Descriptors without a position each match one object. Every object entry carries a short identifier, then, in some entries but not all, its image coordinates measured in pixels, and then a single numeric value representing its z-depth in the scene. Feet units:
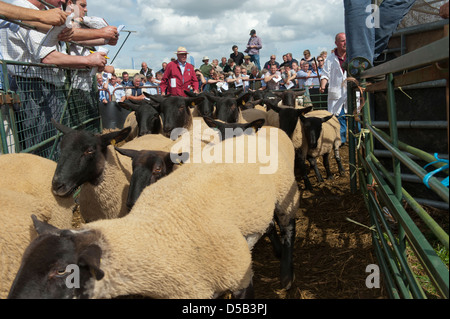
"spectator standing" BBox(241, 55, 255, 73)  49.44
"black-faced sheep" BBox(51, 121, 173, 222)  9.90
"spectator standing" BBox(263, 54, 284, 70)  46.24
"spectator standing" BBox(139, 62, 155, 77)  50.67
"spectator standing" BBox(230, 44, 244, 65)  51.96
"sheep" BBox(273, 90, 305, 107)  23.76
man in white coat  21.04
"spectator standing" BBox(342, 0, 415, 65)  12.81
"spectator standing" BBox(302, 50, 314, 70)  43.50
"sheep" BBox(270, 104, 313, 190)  18.34
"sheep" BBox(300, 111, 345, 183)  19.04
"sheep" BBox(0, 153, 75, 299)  7.01
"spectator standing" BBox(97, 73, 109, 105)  41.47
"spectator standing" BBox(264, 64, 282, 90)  42.09
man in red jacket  27.27
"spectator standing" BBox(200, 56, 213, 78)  49.06
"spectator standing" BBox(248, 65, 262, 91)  45.55
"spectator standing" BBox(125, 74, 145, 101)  39.40
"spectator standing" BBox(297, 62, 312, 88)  41.37
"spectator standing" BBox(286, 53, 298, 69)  46.32
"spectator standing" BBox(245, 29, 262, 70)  52.09
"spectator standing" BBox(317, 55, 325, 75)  43.70
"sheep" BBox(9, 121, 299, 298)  5.59
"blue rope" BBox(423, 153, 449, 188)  4.30
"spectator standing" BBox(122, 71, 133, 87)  48.32
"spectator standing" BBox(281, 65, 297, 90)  40.14
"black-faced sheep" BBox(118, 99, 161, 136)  18.86
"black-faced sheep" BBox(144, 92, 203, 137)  17.48
